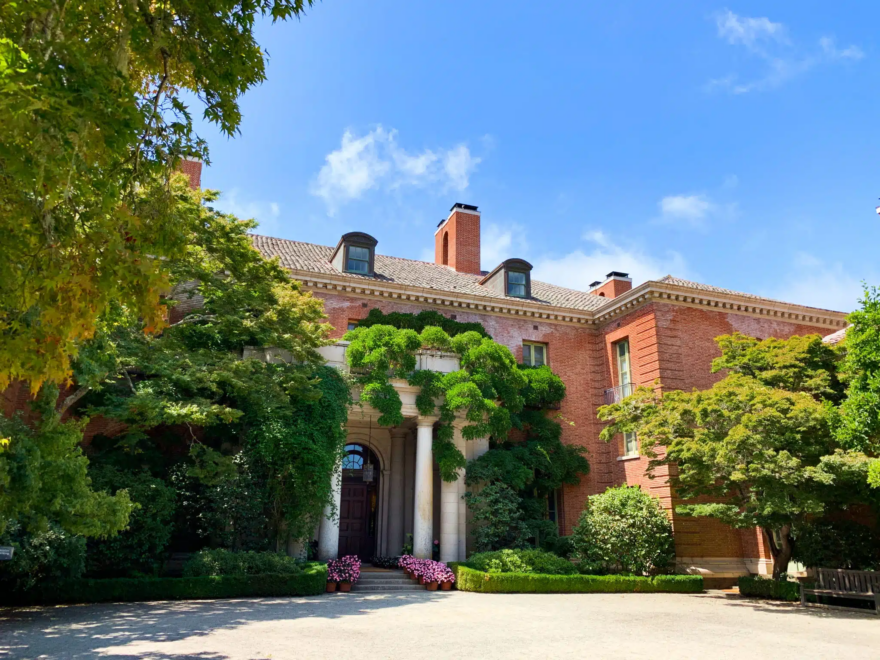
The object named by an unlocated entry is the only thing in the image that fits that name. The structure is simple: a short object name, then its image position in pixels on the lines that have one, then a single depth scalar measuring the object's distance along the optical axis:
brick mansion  18.92
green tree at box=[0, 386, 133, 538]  7.34
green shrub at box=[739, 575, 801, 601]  14.94
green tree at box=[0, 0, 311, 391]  3.51
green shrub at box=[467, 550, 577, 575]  16.17
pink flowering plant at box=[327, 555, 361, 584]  15.02
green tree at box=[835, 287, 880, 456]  13.30
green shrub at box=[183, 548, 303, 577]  13.57
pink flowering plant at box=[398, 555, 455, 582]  15.95
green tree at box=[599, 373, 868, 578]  13.63
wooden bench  13.27
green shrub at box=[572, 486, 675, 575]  17.41
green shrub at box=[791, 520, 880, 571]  15.48
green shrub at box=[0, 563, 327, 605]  12.02
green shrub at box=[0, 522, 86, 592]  11.12
